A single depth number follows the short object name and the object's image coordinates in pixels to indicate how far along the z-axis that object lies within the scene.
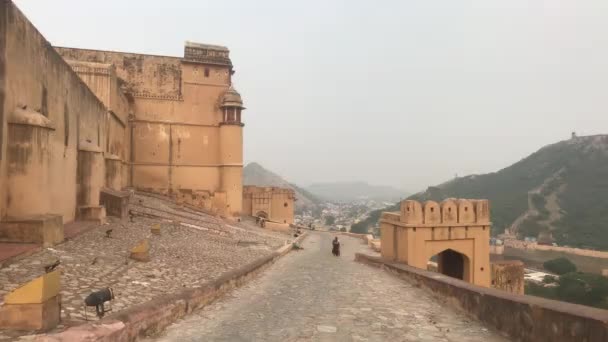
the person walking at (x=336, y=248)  18.70
